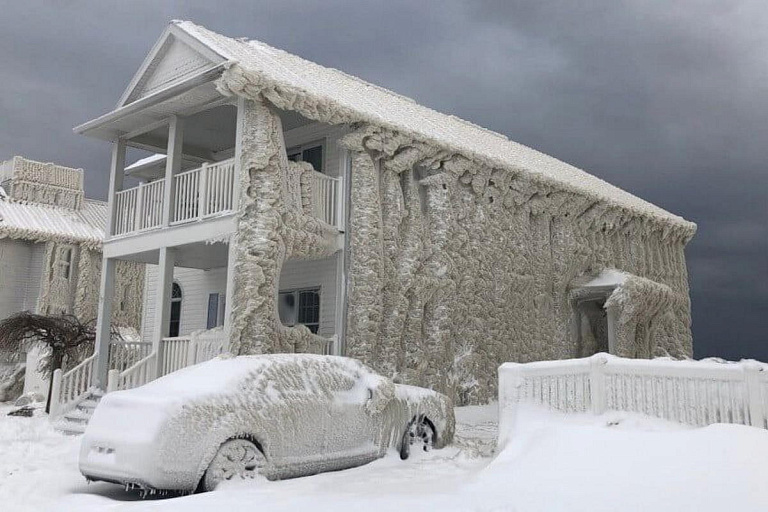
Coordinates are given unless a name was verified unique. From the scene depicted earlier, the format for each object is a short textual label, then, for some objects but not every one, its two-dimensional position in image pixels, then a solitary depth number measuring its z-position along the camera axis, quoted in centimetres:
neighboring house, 3195
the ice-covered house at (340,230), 1388
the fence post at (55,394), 1483
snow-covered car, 725
